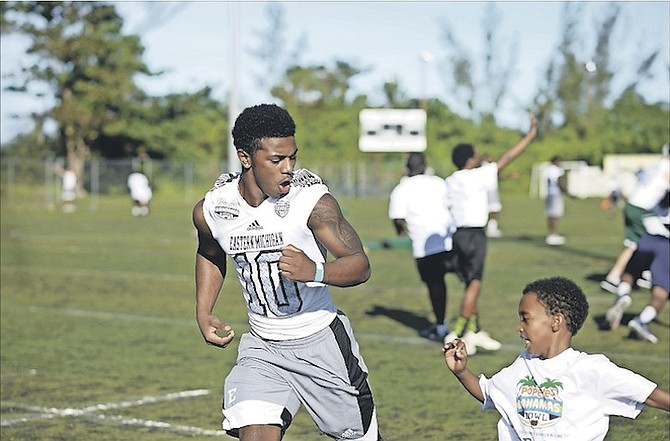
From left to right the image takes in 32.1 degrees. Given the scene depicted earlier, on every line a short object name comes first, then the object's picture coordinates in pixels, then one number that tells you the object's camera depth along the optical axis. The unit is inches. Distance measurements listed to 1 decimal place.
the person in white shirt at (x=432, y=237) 467.8
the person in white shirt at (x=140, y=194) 1620.3
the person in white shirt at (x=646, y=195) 447.8
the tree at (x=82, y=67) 2416.3
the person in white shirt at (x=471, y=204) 458.9
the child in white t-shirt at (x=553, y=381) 182.1
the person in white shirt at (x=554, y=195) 997.4
